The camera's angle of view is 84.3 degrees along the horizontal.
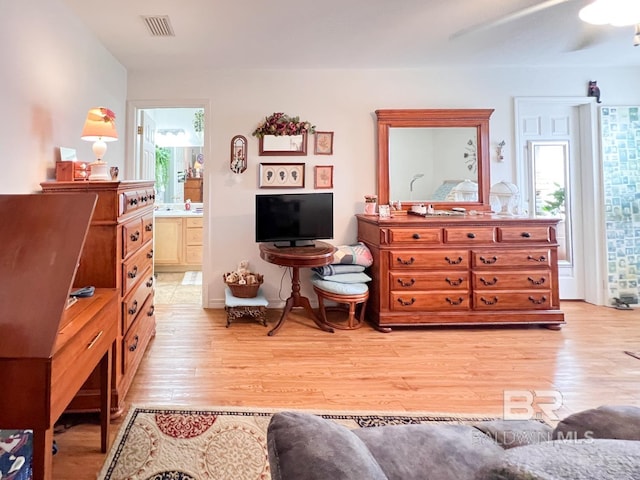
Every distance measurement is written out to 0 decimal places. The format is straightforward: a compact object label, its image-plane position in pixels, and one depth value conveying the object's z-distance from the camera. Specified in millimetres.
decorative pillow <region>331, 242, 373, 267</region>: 3420
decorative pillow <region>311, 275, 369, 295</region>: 3232
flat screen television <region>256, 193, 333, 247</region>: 3406
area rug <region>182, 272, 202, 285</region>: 5077
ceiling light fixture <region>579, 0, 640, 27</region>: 2029
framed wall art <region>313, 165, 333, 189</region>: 3849
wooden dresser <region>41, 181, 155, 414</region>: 1866
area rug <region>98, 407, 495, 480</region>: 1515
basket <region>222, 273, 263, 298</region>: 3475
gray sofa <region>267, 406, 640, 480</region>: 425
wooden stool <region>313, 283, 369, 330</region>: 3227
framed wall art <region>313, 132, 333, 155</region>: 3832
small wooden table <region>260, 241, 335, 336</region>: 2975
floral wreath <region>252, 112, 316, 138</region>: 3730
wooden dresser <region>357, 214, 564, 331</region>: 3236
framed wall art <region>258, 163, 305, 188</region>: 3801
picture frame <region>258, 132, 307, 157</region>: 3752
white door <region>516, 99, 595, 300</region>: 4008
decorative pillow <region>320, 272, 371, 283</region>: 3352
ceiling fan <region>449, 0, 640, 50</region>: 2035
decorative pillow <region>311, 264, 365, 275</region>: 3408
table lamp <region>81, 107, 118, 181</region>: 2166
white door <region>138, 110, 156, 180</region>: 3959
